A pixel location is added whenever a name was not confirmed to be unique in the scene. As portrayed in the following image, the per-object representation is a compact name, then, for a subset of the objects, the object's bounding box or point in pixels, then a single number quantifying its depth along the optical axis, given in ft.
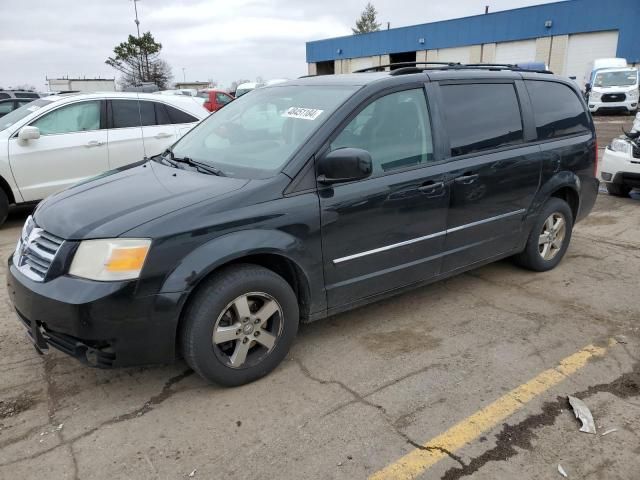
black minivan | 8.67
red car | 56.10
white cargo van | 75.36
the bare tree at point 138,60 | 149.59
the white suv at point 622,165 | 24.36
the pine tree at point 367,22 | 253.65
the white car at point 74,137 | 21.35
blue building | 98.48
